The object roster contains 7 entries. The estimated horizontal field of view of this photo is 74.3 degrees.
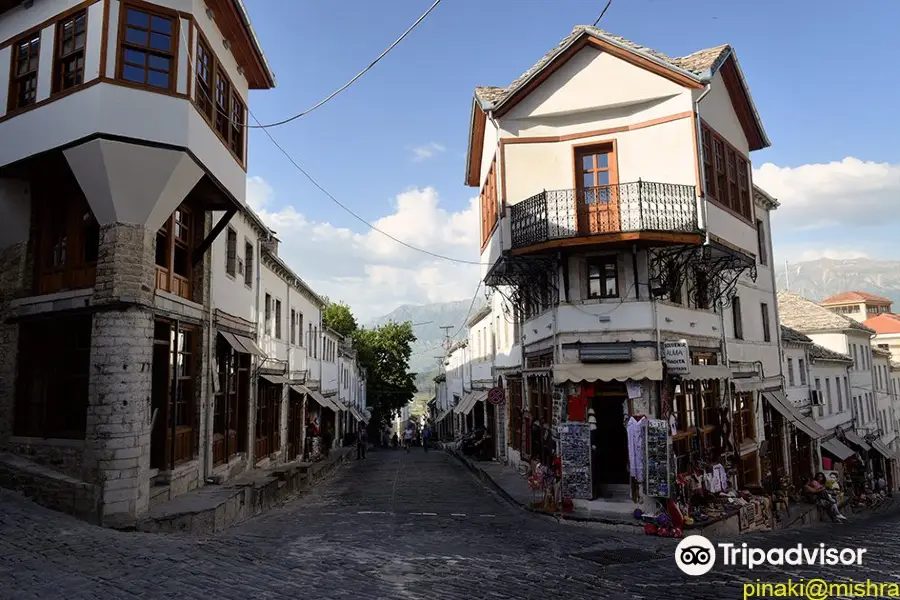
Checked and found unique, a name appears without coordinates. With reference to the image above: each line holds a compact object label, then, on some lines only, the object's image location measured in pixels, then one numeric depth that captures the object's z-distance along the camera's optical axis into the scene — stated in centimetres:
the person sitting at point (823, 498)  1747
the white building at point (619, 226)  1305
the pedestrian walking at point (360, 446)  2942
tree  5562
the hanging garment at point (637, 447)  1223
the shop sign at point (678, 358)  1258
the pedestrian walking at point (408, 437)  3965
